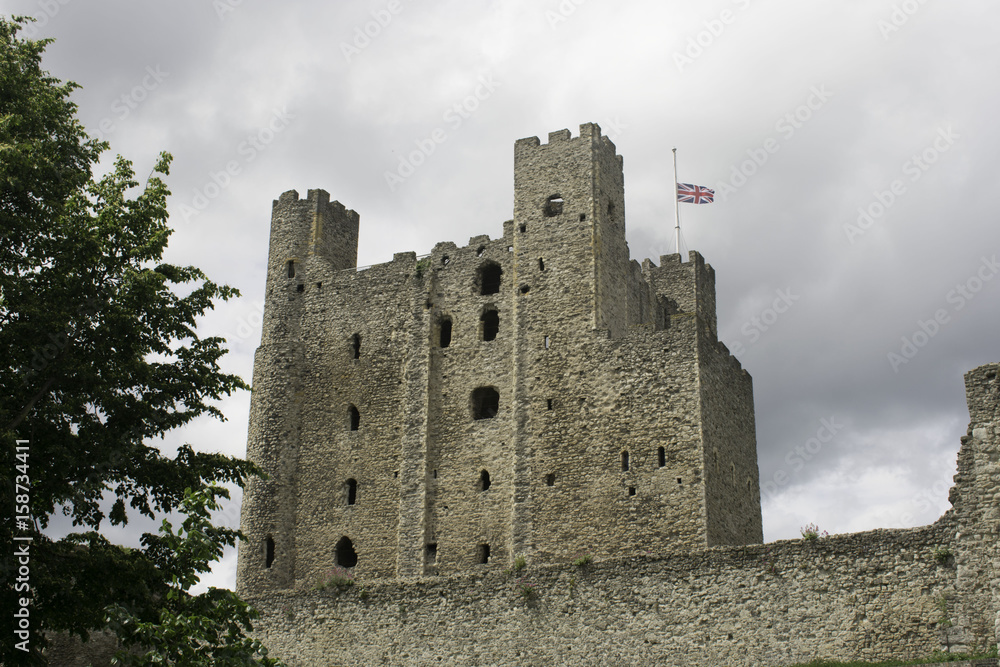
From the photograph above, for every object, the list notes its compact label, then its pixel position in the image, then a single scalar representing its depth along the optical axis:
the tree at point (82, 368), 23.17
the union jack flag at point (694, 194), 43.38
